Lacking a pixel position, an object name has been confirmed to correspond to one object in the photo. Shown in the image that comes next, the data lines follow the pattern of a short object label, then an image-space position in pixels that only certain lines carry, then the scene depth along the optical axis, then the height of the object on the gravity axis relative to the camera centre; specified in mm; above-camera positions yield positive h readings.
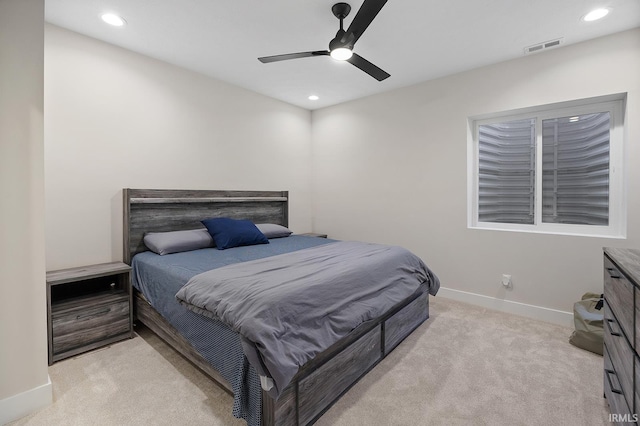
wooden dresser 1210 -586
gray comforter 1412 -543
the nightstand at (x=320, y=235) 4555 -434
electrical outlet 3219 -772
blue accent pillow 3082 -285
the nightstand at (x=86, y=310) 2258 -832
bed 1530 -816
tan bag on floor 2336 -934
